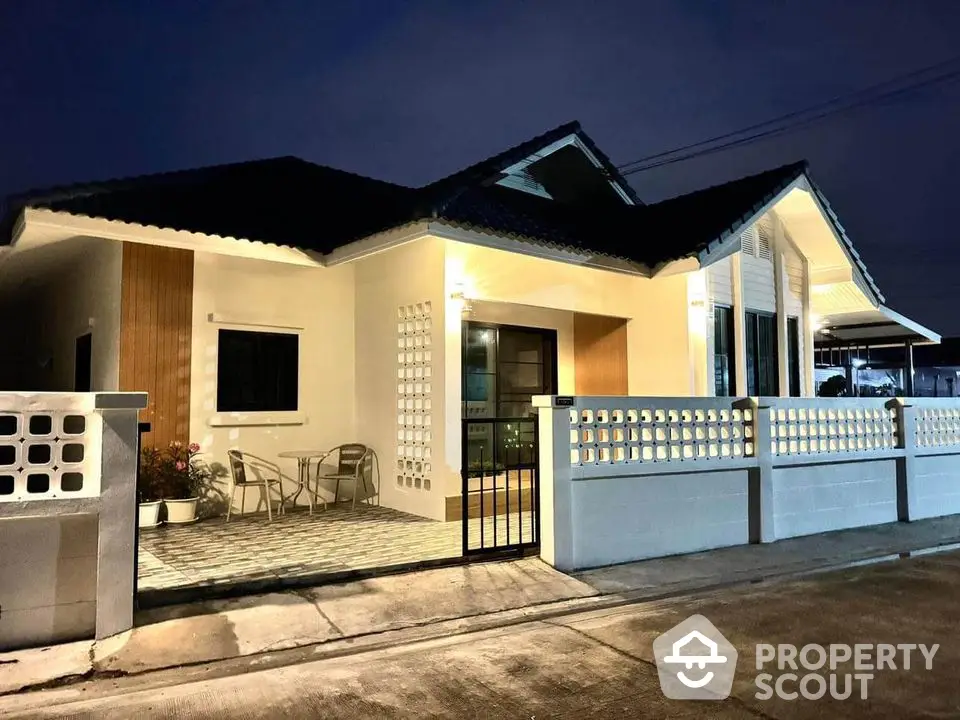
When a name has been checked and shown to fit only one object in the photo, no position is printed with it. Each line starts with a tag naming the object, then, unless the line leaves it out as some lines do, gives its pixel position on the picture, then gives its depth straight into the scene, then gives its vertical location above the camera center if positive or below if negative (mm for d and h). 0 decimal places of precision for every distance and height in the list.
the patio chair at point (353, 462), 9750 -929
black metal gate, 6828 -1280
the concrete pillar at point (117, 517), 4738 -831
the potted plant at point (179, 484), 8250 -1044
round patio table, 8938 -921
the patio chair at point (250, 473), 8492 -998
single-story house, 8453 +1523
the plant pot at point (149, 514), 8109 -1384
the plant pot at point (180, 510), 8266 -1369
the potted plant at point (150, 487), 8117 -1066
